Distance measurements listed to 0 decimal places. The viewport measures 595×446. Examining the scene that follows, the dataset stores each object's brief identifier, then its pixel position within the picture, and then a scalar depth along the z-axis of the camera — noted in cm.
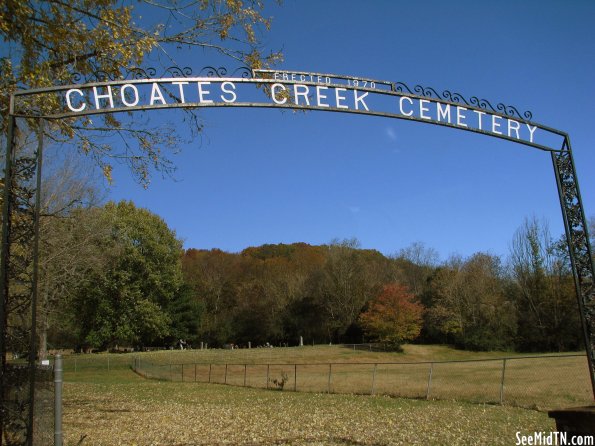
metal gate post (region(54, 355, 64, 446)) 512
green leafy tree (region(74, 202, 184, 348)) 4734
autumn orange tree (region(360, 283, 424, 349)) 5553
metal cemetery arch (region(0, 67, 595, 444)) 547
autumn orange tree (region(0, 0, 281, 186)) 830
